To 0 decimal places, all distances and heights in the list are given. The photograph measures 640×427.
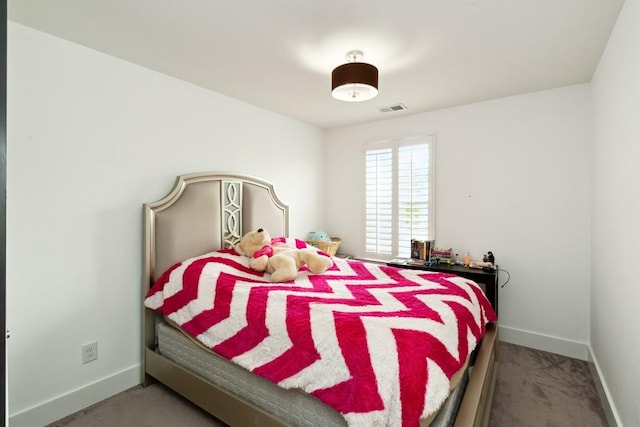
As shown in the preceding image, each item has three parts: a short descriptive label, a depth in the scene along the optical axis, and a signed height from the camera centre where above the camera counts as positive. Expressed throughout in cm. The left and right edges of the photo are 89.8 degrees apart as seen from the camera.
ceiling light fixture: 202 +85
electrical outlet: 209 -92
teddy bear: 227 -34
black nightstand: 281 -56
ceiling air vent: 328 +109
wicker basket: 371 -38
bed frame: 171 -24
